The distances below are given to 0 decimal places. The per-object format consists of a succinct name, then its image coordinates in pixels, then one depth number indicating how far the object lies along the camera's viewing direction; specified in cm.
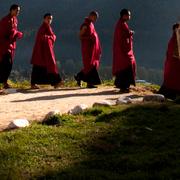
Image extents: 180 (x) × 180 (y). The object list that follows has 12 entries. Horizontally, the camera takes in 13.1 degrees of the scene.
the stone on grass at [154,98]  1279
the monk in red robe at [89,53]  1741
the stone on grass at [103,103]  1238
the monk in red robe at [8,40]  1672
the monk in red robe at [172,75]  1491
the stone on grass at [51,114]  1088
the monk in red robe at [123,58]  1627
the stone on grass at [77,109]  1158
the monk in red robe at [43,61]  1748
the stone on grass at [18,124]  1039
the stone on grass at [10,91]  1642
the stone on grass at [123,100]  1267
